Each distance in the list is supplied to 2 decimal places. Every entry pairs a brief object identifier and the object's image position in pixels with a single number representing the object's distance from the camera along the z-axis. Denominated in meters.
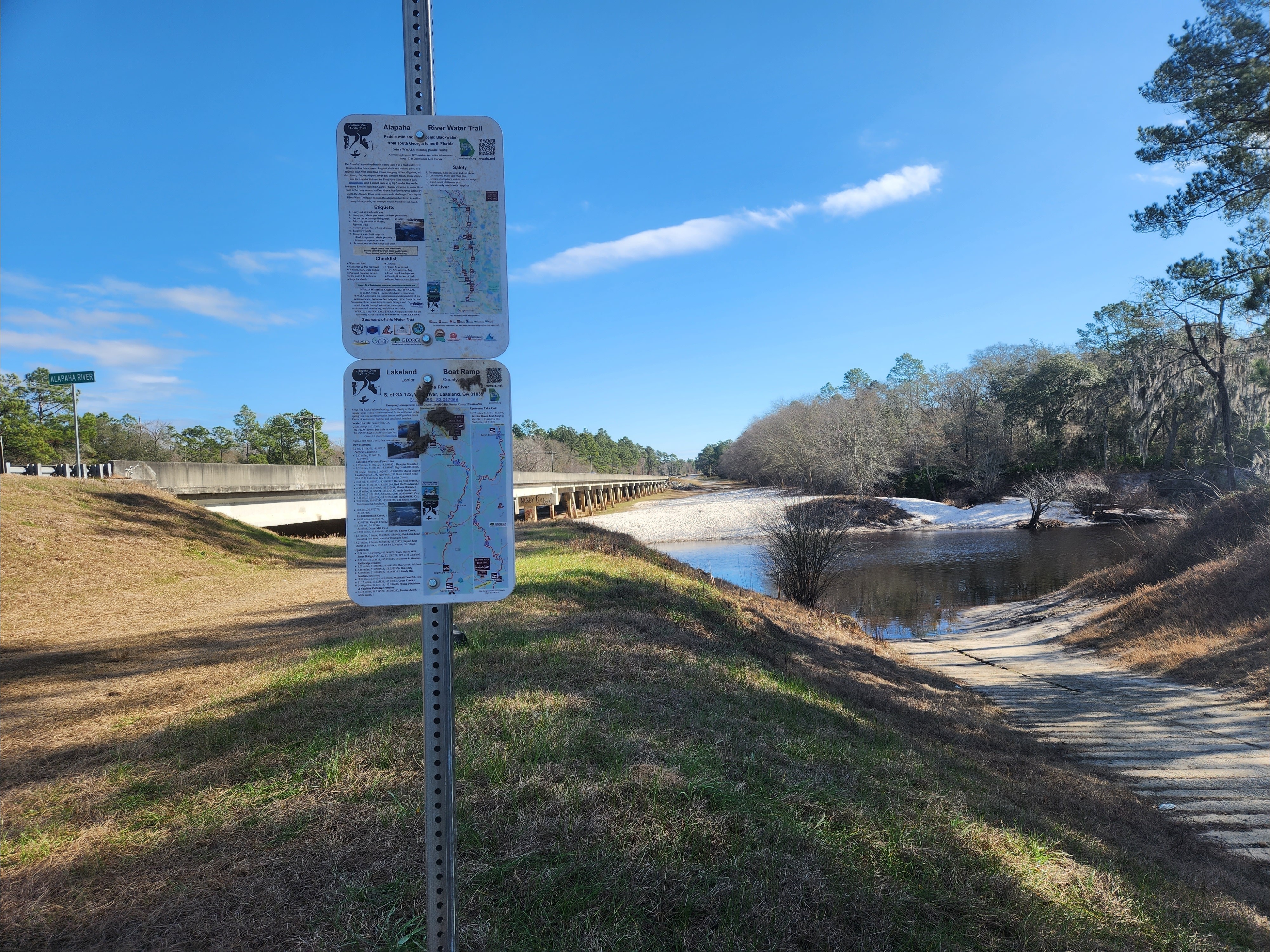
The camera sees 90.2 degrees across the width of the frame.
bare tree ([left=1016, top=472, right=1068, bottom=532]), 38.06
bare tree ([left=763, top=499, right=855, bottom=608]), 19.22
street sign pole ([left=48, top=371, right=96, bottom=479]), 15.16
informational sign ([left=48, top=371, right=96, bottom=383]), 15.17
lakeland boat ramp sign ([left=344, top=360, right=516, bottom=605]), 2.06
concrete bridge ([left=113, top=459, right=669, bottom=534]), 20.75
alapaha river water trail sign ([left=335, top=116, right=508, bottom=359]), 2.08
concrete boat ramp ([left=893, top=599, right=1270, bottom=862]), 7.25
